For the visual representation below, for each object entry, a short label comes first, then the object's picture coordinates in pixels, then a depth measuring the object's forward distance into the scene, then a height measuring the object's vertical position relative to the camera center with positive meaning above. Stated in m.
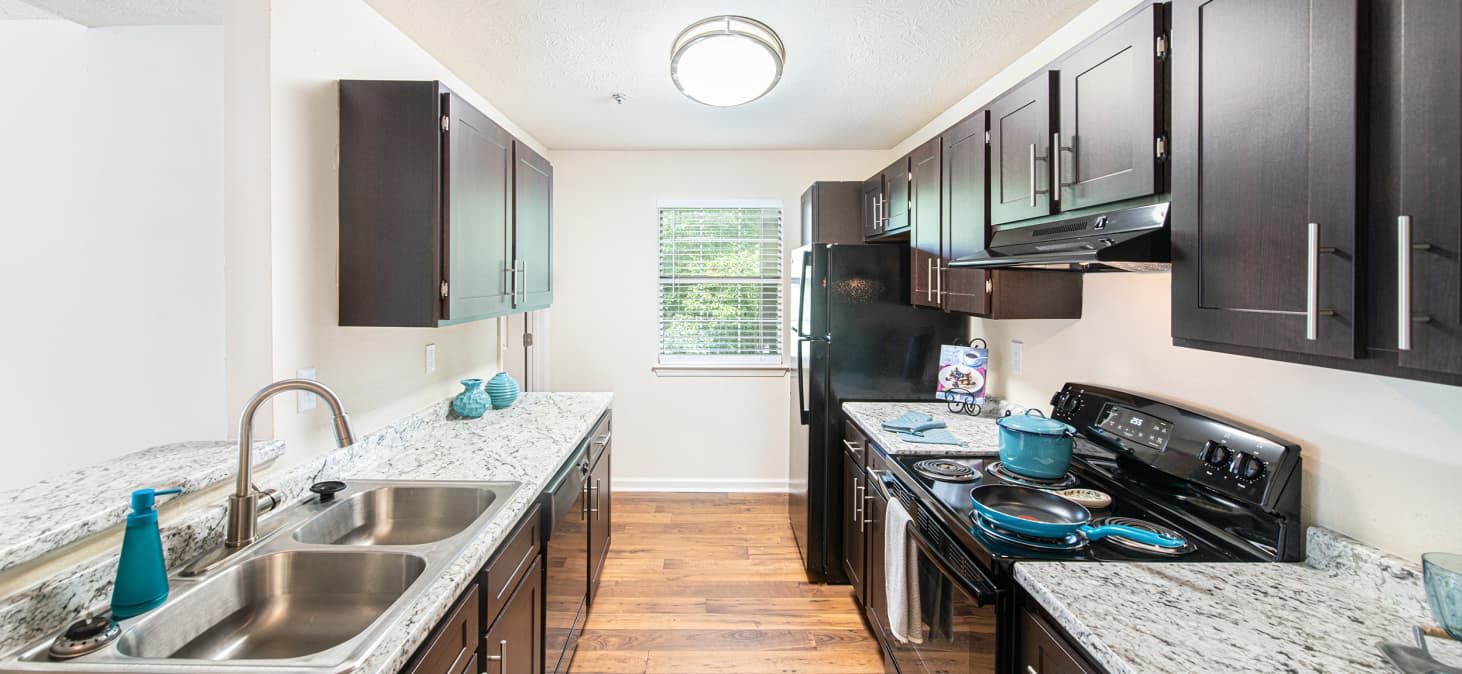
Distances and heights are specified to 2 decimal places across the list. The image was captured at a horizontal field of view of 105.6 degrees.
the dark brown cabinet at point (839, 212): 3.38 +0.72
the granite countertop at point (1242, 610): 0.89 -0.51
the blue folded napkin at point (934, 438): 2.13 -0.42
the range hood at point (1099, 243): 1.19 +0.21
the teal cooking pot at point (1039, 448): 1.70 -0.37
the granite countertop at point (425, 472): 0.91 -0.44
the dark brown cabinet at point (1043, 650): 1.03 -0.63
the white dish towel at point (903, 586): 1.68 -0.79
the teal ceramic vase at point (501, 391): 2.68 -0.30
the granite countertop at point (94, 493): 0.94 -0.33
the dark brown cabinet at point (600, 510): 2.48 -0.86
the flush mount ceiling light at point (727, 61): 2.02 +1.01
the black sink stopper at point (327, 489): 1.53 -0.44
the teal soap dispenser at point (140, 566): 0.95 -0.41
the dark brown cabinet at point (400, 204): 1.69 +0.39
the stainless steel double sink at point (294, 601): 0.86 -0.53
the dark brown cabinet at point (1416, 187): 0.71 +0.19
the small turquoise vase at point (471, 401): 2.46 -0.32
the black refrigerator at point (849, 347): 2.74 -0.08
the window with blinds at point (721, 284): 3.98 +0.33
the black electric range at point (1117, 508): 1.25 -0.47
